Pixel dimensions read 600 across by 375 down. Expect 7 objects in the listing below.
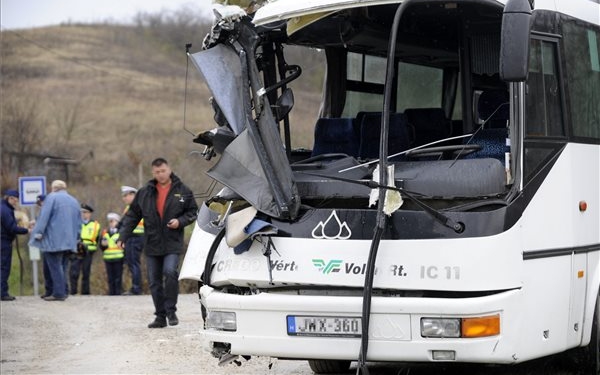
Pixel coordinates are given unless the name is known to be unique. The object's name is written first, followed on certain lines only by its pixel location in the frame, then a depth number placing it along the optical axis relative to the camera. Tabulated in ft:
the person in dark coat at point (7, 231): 68.13
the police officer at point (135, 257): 77.42
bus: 25.32
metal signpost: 85.97
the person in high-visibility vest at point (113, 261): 79.51
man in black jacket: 46.32
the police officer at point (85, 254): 82.43
